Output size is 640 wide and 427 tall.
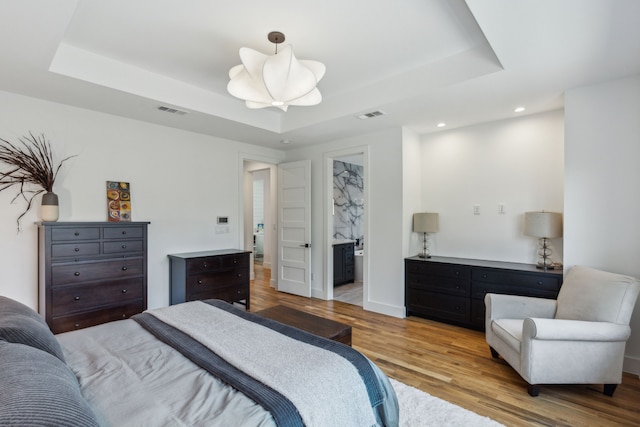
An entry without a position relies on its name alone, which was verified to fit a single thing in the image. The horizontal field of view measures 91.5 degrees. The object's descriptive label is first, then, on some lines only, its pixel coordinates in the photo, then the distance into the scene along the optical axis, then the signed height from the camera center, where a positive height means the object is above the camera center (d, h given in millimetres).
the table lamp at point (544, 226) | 3203 -138
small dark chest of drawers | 3678 -770
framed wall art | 3494 +156
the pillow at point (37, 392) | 754 -490
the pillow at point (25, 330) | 1268 -491
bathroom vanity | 5637 -921
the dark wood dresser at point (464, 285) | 3152 -798
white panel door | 4953 -227
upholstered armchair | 2178 -920
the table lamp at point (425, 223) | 4051 -129
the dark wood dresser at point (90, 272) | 2809 -556
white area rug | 1940 -1307
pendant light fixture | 2076 +961
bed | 945 -693
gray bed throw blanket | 1217 -682
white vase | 2871 +66
